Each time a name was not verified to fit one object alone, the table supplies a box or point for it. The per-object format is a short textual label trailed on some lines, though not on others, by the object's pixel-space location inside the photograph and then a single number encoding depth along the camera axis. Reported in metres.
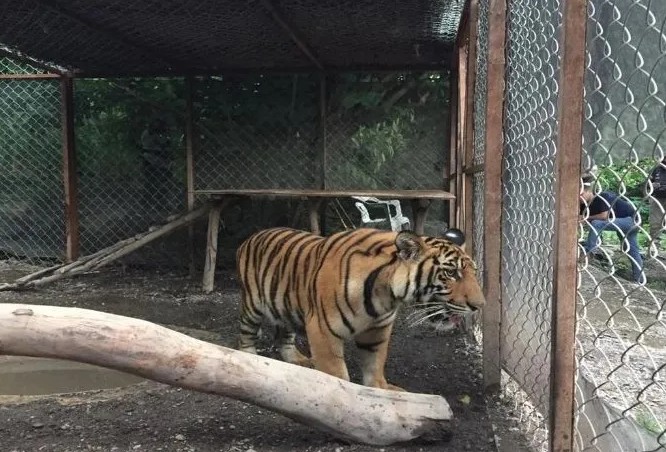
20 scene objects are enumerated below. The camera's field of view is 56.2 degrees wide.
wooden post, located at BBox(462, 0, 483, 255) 4.13
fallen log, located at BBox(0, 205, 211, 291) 6.39
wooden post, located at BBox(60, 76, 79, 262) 7.30
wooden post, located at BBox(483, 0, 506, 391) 3.23
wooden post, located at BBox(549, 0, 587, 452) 1.89
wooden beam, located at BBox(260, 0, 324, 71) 4.80
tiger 3.11
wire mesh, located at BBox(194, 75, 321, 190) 7.24
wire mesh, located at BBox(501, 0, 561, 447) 2.65
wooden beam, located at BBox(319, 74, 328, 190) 7.03
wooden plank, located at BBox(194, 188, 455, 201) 5.82
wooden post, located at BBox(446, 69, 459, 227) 6.62
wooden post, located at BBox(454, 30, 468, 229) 5.42
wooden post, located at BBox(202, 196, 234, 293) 6.64
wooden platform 5.93
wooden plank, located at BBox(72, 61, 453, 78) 6.81
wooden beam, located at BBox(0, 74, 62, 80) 7.22
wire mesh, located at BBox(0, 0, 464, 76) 4.94
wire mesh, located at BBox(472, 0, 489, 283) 4.06
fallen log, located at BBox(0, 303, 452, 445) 2.47
